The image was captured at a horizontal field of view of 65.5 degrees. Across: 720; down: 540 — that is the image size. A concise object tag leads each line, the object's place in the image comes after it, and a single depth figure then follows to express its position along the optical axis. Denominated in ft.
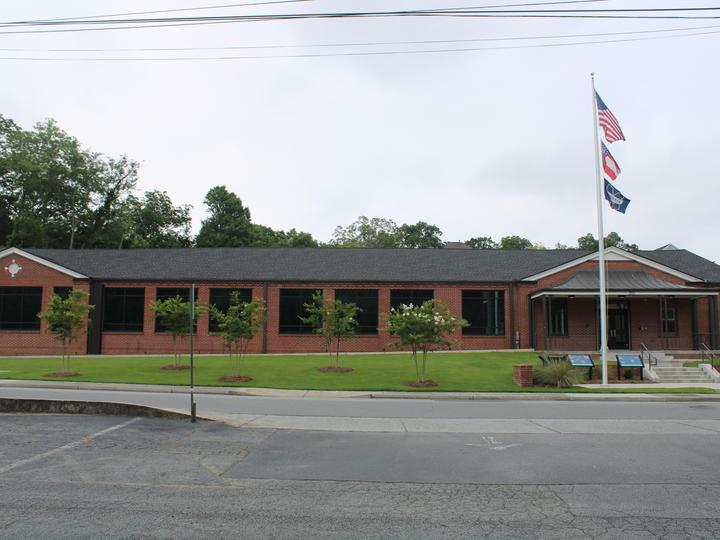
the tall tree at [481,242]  334.03
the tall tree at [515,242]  310.24
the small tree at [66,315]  73.31
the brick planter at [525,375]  63.10
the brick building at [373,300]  100.32
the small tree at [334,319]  75.15
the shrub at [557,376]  63.72
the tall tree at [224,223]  232.94
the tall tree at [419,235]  289.74
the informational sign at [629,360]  71.41
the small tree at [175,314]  78.12
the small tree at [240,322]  70.79
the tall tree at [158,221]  224.53
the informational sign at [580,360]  71.26
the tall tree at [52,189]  182.91
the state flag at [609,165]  64.54
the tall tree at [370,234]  271.69
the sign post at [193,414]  34.16
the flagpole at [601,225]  65.10
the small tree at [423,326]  63.62
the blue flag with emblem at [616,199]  63.57
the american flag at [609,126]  63.31
